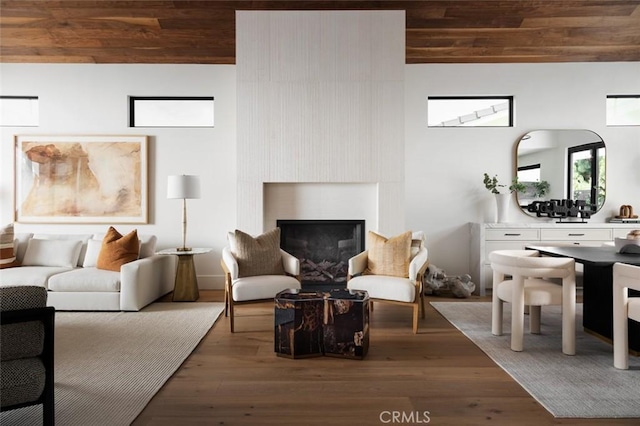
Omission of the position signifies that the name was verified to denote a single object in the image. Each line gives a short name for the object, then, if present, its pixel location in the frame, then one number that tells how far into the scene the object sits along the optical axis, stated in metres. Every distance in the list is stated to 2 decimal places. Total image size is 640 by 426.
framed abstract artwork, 5.78
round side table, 5.00
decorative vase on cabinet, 5.72
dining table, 3.16
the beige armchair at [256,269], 3.83
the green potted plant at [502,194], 5.73
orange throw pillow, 4.77
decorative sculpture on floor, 5.32
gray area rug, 2.38
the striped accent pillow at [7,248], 4.82
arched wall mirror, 5.88
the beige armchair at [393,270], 3.83
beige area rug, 2.33
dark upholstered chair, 1.91
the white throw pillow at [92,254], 5.03
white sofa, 4.51
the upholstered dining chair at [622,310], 2.83
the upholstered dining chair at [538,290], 3.21
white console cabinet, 5.43
